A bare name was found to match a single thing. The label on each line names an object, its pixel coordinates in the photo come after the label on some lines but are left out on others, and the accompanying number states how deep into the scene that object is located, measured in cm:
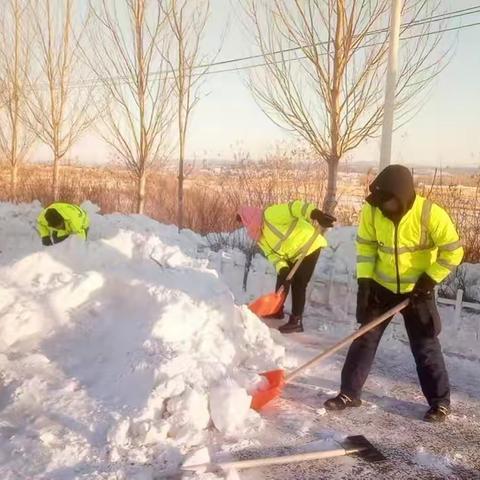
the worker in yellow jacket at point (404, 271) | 330
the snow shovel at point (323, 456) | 278
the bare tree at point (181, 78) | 999
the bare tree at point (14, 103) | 1430
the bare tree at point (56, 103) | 1295
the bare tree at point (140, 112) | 983
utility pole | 593
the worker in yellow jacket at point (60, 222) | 614
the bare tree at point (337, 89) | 651
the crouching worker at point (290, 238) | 525
